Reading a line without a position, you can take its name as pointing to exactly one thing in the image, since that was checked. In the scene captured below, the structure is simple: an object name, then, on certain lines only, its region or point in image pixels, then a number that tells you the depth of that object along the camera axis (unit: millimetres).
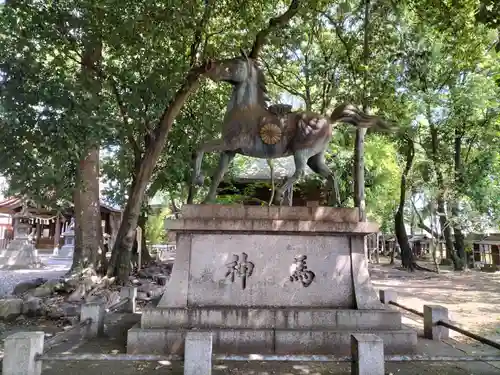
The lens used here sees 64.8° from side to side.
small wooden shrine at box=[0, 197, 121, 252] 27922
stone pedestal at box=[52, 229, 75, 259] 29766
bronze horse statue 6207
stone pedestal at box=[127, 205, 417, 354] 5434
